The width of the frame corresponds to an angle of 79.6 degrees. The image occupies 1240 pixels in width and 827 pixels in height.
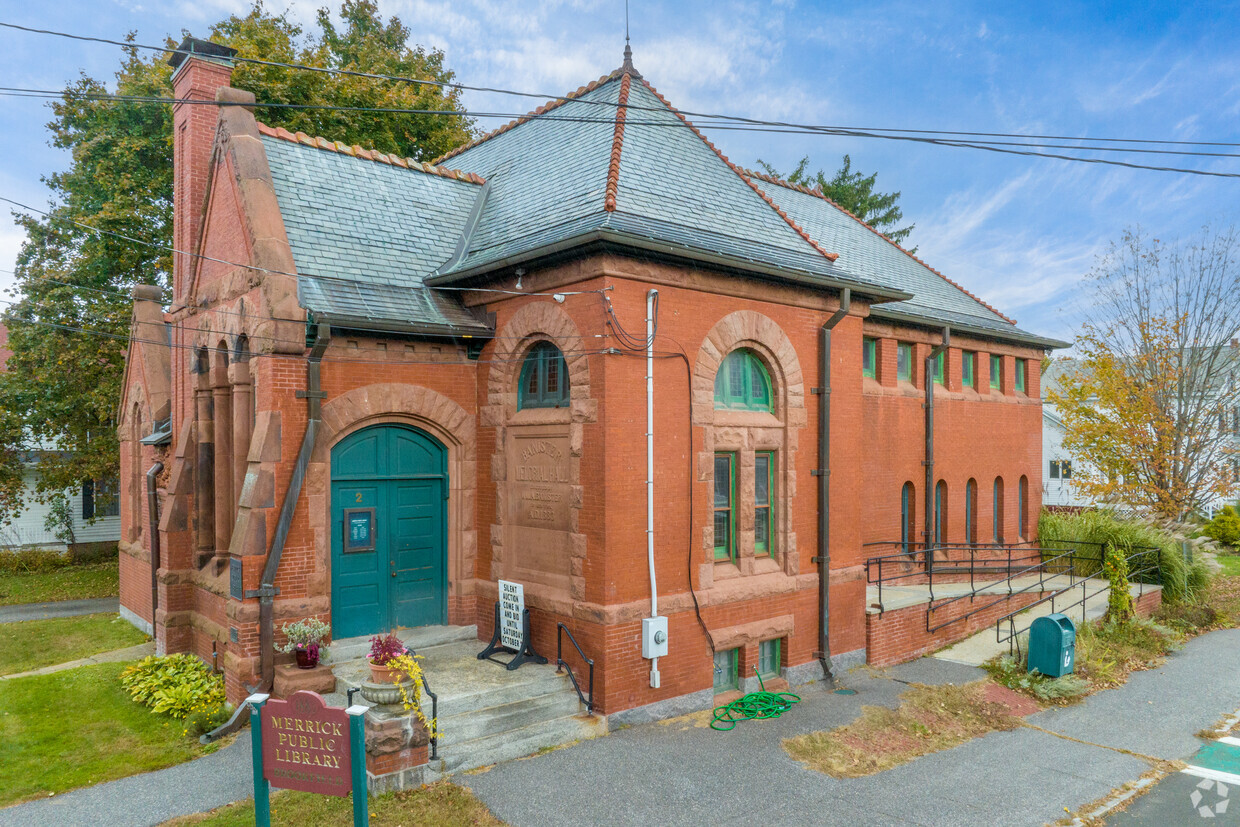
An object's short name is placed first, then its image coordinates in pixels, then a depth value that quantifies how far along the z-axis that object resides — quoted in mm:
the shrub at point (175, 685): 9992
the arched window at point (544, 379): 10648
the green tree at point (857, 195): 36000
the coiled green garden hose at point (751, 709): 10047
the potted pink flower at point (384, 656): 7594
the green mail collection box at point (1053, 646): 11797
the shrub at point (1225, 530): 31094
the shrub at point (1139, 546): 17719
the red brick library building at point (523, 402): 9797
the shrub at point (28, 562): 24828
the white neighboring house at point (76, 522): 26500
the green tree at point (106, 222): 20328
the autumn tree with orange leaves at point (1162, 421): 20938
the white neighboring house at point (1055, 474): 37312
